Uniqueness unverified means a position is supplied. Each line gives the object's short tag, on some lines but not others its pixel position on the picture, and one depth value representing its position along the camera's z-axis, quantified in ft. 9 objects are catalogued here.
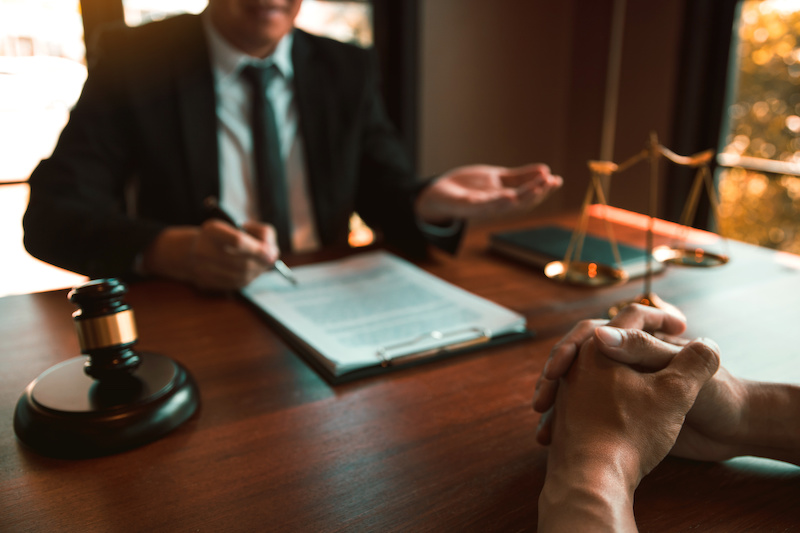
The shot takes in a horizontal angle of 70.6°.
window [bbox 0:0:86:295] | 8.62
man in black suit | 3.87
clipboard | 2.59
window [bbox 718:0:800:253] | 8.88
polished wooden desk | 1.66
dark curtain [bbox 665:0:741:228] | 9.23
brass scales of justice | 2.76
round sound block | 1.95
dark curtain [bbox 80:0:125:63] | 7.85
